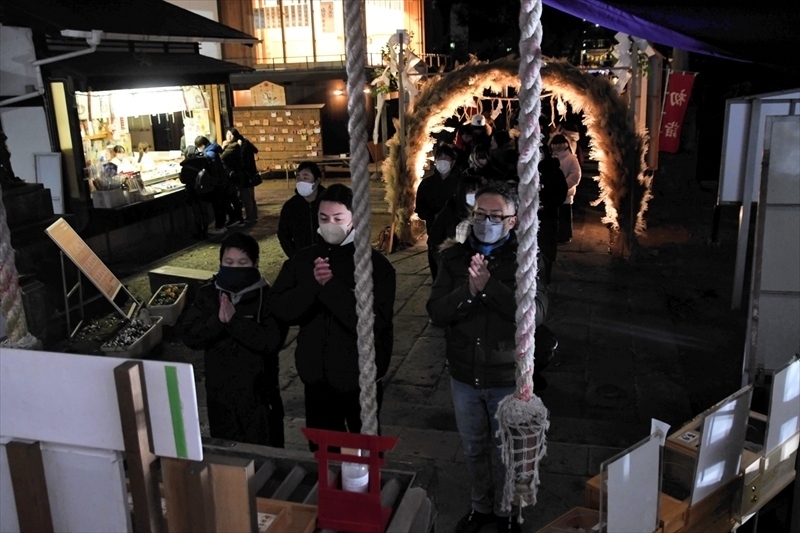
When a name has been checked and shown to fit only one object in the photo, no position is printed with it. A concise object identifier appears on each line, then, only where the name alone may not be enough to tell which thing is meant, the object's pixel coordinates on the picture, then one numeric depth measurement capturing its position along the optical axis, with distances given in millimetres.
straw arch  9266
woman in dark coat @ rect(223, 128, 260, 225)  12600
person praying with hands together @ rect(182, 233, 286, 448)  3746
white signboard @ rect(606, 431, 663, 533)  2078
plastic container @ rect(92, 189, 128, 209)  10102
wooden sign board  7094
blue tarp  3020
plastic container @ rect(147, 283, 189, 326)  7605
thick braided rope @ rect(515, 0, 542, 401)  1914
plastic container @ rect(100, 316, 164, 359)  6633
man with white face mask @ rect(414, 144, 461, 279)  7438
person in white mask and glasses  3240
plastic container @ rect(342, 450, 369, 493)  2027
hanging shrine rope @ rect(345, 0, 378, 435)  2031
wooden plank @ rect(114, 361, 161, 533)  1581
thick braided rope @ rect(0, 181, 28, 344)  2361
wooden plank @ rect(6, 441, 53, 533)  1702
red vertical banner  11015
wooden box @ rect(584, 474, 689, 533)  2429
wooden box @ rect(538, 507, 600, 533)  2670
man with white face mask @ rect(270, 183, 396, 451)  3561
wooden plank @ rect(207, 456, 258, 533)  1638
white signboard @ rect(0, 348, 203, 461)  1610
